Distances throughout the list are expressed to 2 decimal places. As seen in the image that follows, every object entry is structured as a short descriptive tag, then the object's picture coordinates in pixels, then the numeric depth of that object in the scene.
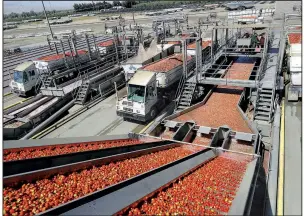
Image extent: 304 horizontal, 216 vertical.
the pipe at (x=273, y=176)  9.02
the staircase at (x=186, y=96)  17.50
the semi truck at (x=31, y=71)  22.23
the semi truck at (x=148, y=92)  16.22
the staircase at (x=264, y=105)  15.52
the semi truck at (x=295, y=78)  17.09
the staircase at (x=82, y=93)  20.77
